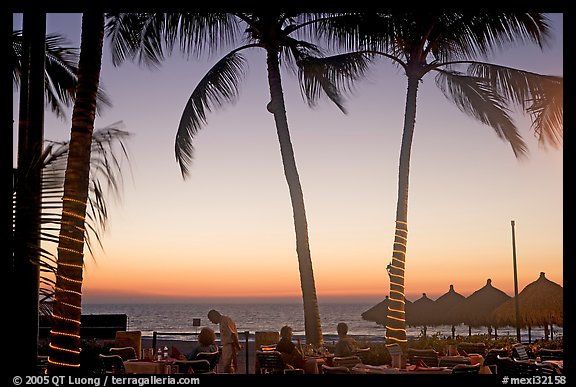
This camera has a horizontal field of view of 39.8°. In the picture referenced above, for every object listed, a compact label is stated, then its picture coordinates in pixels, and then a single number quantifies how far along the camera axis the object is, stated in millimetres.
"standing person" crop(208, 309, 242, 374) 10228
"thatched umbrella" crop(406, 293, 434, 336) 19734
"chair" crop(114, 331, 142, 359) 11484
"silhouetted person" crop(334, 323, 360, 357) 10102
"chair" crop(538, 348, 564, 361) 11688
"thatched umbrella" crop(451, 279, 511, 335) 18536
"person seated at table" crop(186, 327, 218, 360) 9539
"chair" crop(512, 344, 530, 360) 10320
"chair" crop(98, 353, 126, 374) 9867
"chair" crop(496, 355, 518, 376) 9448
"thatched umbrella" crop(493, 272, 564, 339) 16297
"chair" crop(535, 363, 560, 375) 9105
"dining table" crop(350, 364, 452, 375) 8445
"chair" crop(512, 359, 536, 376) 9391
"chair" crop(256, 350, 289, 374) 9570
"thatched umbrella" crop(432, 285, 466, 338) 19234
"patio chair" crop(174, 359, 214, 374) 9305
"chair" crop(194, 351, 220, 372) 9483
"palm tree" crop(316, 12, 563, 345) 12172
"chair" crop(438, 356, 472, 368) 9562
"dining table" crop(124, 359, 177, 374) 9141
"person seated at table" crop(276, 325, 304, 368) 9617
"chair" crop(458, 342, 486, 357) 11281
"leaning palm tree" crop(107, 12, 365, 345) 12742
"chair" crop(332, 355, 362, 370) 9305
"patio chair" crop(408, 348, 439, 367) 9852
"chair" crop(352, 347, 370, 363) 10594
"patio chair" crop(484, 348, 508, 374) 10562
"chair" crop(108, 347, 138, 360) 10172
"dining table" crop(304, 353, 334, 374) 9828
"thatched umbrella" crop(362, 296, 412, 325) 20173
